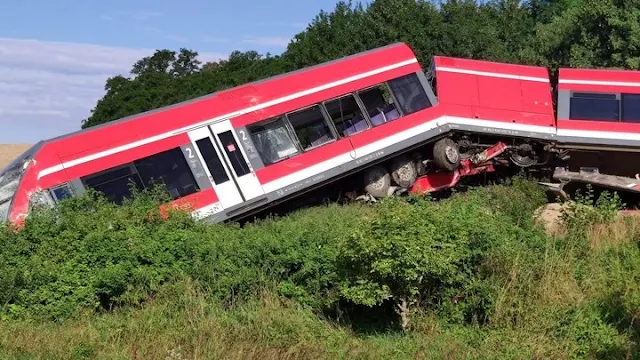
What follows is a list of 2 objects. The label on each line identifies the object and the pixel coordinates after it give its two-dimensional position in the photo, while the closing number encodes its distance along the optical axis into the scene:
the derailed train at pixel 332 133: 14.23
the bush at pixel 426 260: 7.87
